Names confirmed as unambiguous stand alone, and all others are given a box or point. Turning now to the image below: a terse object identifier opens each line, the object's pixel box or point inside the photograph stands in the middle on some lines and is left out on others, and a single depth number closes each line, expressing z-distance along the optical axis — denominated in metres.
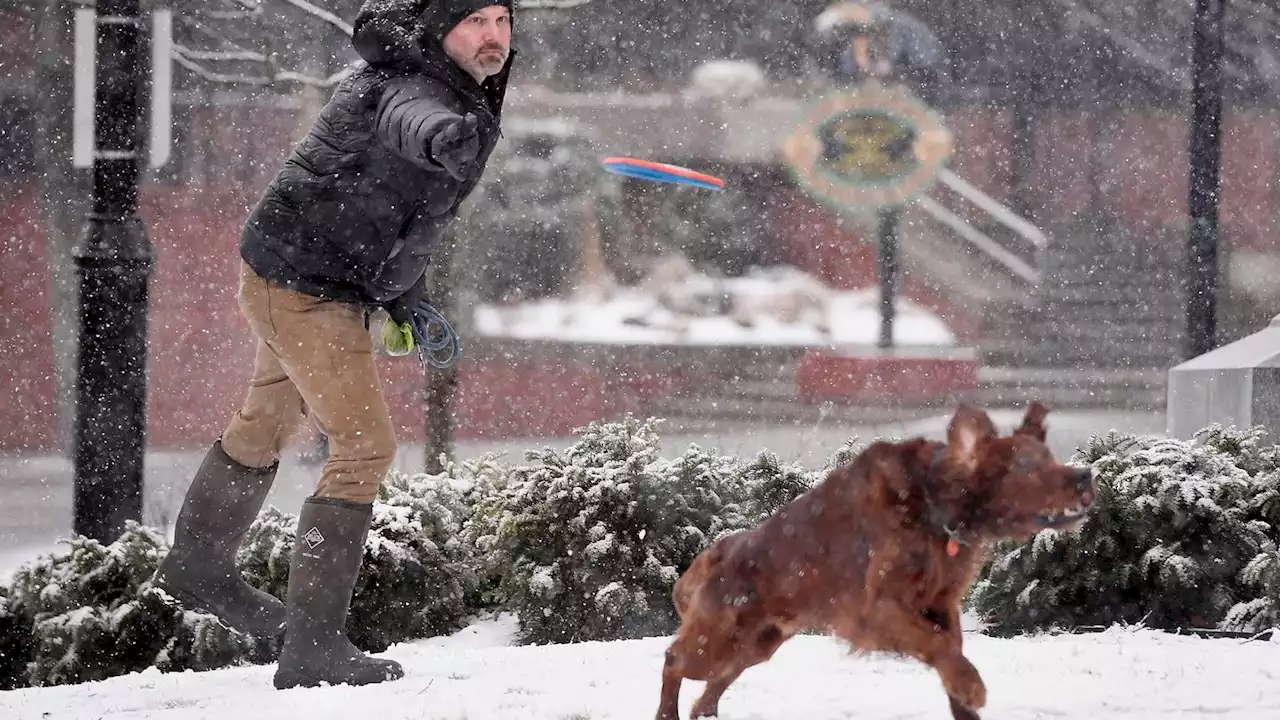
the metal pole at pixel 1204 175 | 19.37
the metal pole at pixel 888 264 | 32.69
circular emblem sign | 34.94
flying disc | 15.13
